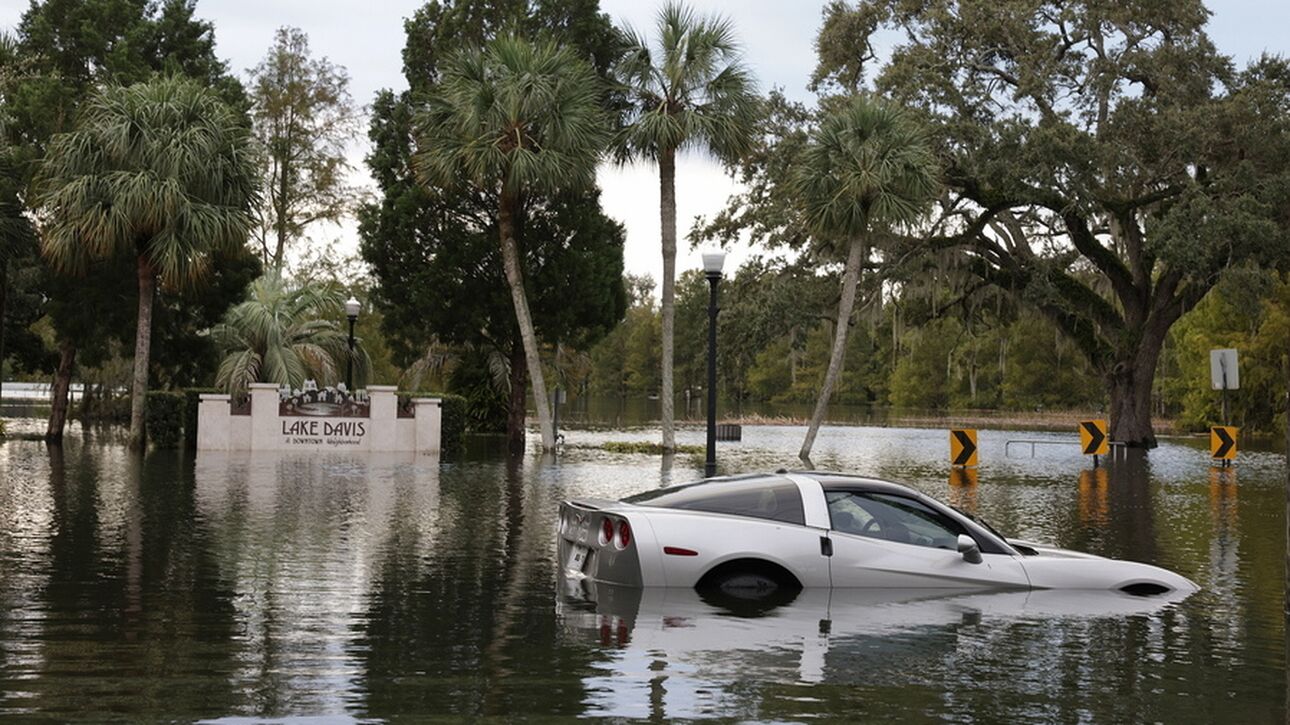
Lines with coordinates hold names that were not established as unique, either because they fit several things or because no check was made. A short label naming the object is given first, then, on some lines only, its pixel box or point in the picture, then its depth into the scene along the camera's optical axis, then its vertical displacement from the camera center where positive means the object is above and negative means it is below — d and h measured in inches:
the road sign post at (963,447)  1254.9 -23.3
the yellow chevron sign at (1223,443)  1401.3 -18.6
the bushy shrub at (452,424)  1462.8 -10.4
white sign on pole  1349.7 +52.2
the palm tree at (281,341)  1553.9 +82.2
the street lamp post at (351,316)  1452.4 +101.3
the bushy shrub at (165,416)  1381.6 -5.8
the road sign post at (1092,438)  1422.2 -15.6
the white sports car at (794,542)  438.9 -38.8
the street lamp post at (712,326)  1011.3 +70.2
